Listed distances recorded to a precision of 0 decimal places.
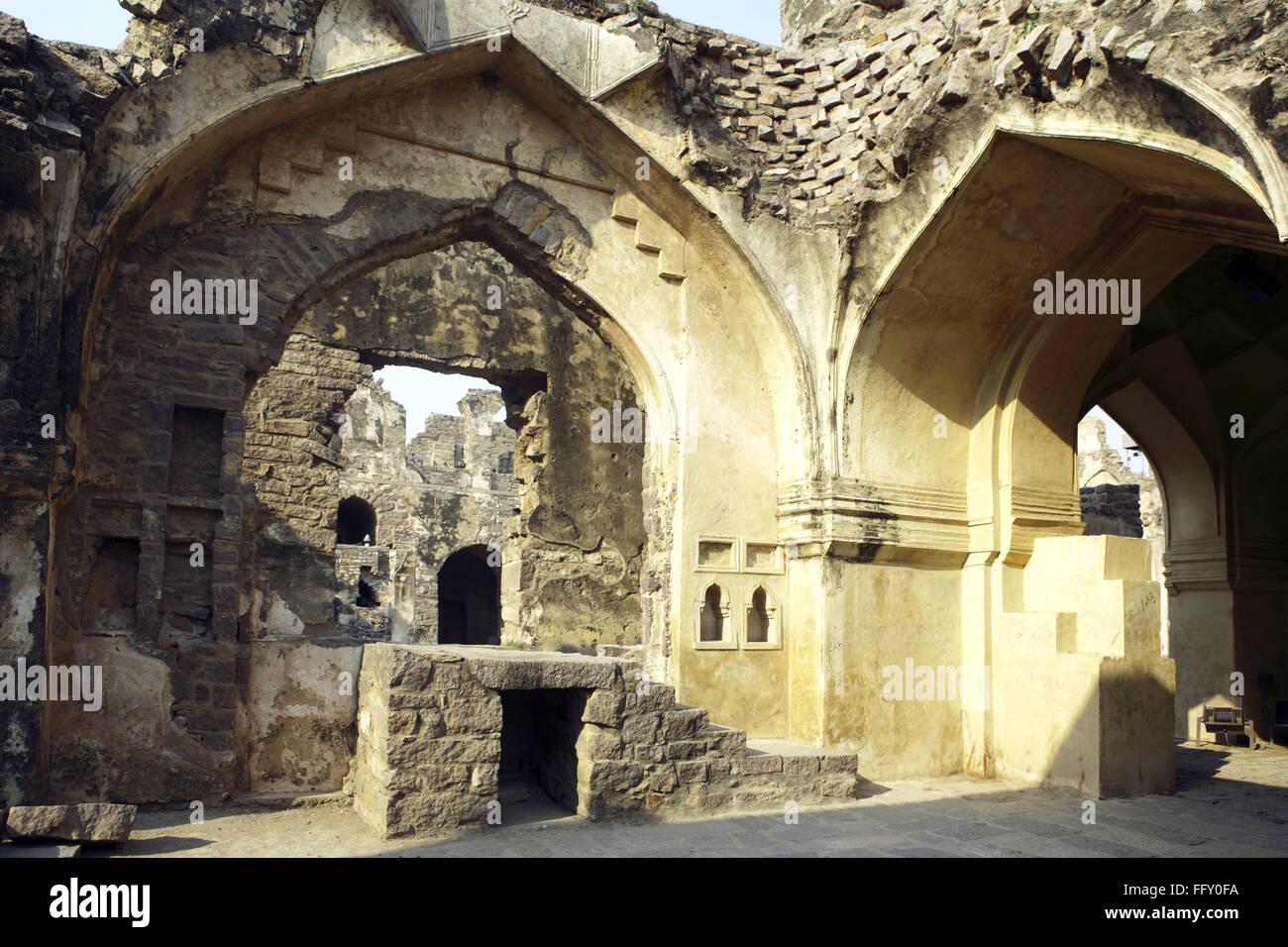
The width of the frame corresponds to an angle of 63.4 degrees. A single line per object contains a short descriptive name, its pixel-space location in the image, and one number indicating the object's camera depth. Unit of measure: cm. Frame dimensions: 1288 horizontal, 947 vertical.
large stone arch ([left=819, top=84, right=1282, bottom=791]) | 657
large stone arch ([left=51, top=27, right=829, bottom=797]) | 542
